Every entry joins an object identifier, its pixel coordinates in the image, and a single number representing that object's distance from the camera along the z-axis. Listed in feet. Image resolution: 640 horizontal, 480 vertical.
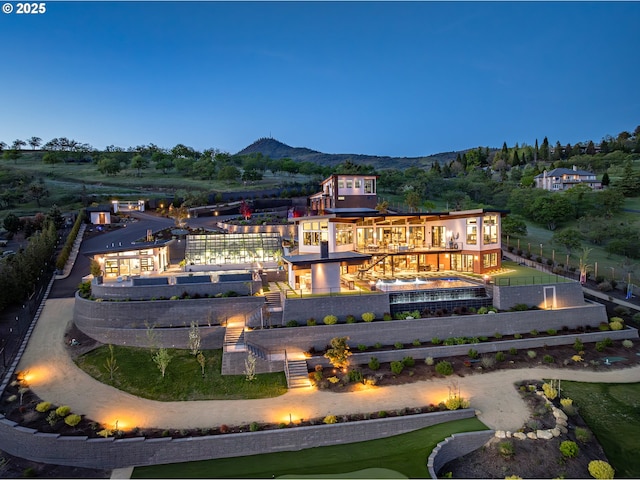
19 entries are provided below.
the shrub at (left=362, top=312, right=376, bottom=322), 76.13
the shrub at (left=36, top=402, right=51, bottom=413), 56.06
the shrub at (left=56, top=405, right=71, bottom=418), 54.80
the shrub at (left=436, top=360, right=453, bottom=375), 66.64
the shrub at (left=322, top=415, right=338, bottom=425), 51.91
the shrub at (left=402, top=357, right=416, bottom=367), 69.10
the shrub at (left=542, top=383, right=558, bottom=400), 58.70
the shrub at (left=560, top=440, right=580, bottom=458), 46.26
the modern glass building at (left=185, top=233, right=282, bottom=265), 118.62
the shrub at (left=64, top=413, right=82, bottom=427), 52.70
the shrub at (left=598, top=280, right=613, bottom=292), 101.71
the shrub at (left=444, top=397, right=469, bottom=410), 54.65
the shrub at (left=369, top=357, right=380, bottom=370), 67.87
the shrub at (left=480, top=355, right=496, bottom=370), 68.90
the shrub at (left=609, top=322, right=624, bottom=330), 79.97
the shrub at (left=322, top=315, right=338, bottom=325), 75.36
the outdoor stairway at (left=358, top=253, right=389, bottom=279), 99.19
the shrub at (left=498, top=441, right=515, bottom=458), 46.70
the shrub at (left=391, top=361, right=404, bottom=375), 66.39
